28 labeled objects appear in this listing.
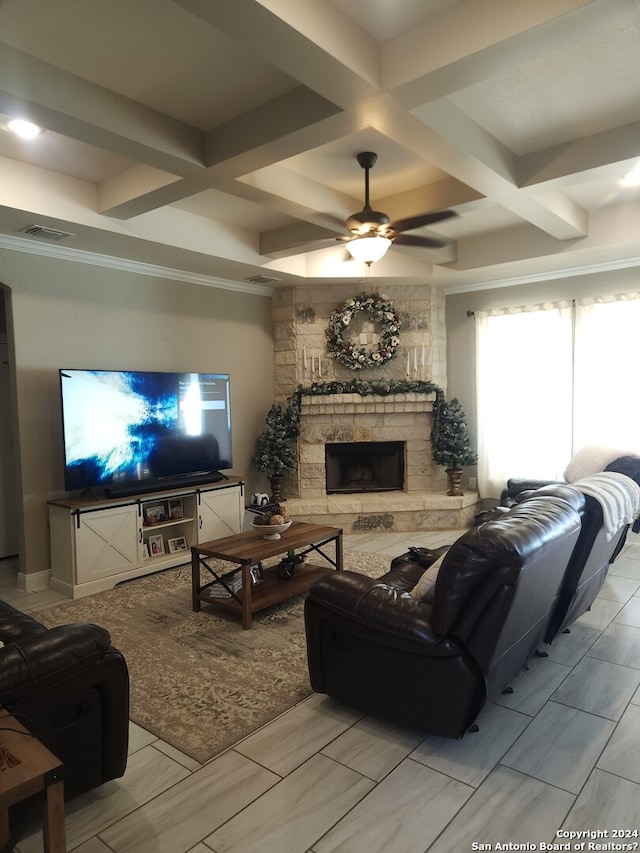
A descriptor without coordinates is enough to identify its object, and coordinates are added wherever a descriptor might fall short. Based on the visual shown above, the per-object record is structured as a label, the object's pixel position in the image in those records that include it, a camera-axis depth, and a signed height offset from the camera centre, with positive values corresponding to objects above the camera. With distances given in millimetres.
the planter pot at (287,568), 4145 -1313
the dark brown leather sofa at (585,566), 2881 -987
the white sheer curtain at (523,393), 5812 -54
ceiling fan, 3621 +1098
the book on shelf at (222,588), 3871 -1359
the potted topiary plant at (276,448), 6012 -586
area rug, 2629 -1528
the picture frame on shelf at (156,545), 4969 -1336
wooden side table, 1406 -972
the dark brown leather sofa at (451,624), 2143 -991
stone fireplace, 6098 -233
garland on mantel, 6129 +31
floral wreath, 6113 +622
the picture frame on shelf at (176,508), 5137 -1040
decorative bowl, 4012 -983
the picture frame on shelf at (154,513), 4911 -1049
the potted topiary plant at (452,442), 6148 -578
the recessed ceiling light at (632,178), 3926 +1532
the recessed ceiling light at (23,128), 3102 +1535
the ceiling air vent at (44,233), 4039 +1234
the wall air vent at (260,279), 5727 +1199
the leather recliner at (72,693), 1831 -1019
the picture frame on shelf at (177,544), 5113 -1375
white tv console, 4320 -1147
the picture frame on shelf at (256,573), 4035 -1304
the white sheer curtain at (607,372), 5359 +141
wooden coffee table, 3592 -1152
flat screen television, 4438 -281
